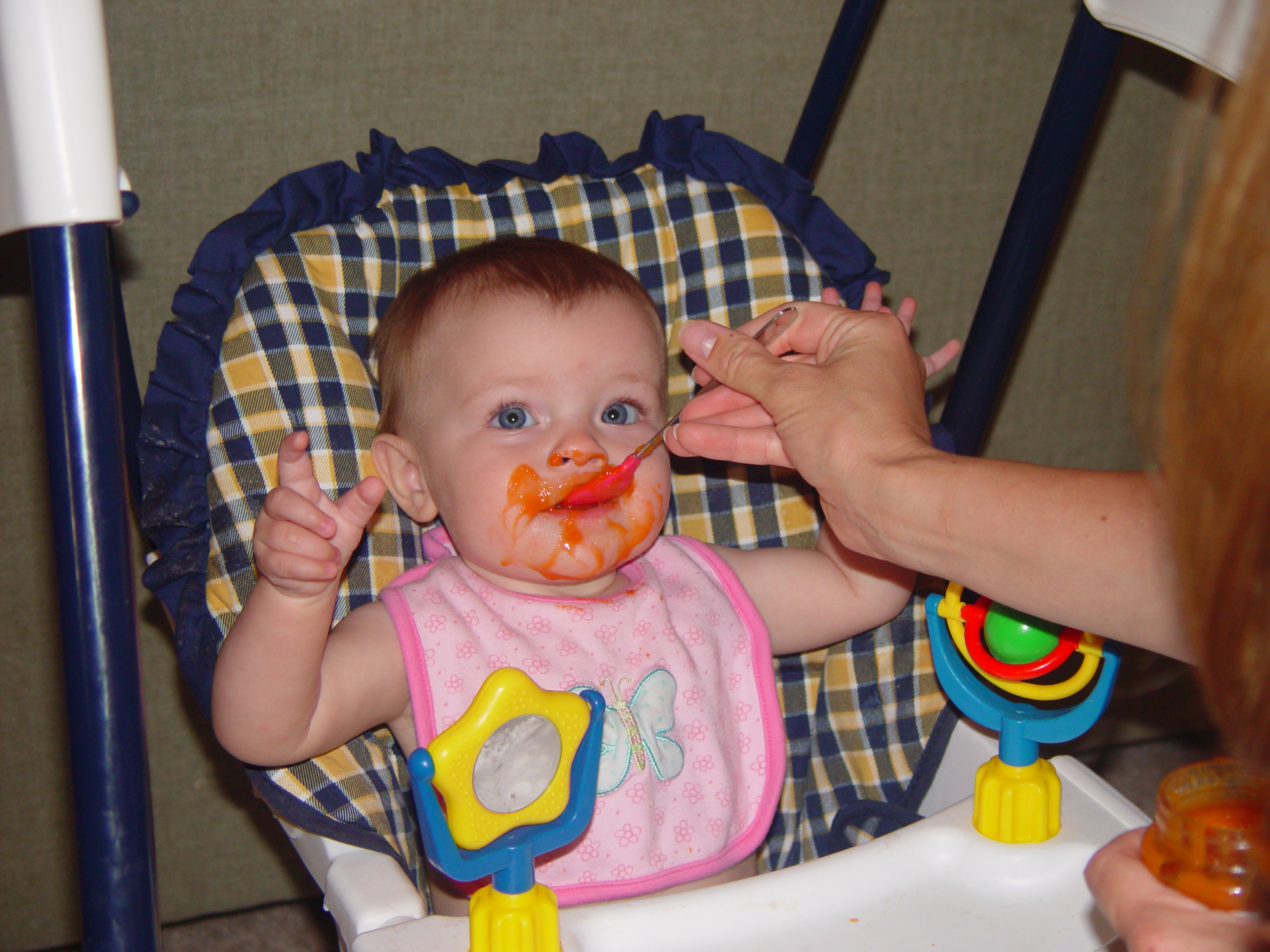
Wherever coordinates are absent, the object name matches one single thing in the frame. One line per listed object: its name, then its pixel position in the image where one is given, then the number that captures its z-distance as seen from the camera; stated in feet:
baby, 2.84
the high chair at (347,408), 1.83
